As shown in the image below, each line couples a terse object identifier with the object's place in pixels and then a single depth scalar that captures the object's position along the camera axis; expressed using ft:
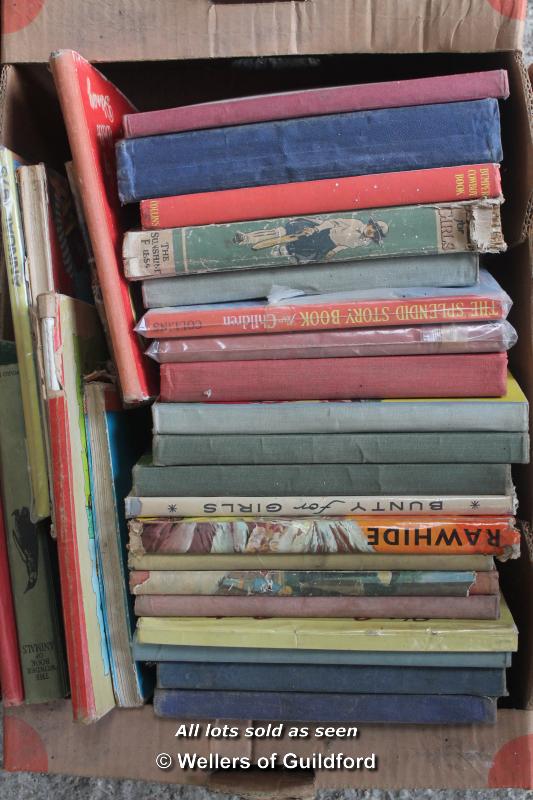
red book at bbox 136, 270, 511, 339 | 2.00
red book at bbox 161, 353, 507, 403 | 2.07
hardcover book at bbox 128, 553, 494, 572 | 2.15
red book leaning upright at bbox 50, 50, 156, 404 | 1.99
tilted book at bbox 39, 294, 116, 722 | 2.06
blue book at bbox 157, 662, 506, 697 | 2.22
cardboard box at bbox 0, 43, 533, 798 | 2.21
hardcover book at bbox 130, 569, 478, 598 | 2.17
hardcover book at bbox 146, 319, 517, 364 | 2.03
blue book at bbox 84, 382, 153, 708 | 2.22
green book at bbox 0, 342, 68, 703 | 2.32
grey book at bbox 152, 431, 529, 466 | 2.07
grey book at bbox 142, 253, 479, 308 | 2.03
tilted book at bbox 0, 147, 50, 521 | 2.18
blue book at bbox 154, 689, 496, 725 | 2.23
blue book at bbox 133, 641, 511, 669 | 2.19
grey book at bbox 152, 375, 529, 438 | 2.06
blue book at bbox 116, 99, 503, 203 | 1.97
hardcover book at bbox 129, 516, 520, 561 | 2.11
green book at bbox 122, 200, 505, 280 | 1.95
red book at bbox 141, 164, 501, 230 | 1.95
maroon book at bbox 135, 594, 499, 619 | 2.18
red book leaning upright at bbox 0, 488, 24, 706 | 2.35
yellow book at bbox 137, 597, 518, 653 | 2.15
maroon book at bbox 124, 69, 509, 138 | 1.97
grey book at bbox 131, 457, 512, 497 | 2.11
